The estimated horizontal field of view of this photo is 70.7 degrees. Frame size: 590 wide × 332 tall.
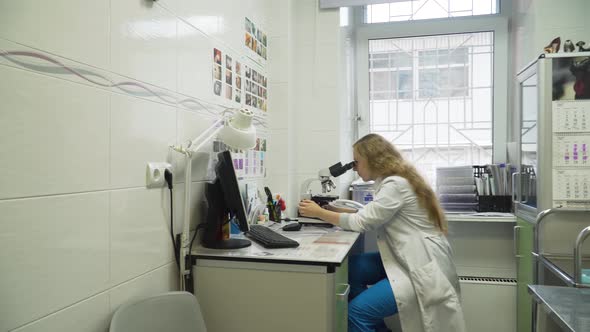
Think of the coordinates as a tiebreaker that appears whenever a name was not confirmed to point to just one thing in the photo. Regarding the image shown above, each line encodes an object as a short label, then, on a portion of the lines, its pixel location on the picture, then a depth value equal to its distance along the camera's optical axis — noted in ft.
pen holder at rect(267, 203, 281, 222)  7.97
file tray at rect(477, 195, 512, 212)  9.55
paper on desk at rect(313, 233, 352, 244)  5.97
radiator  8.98
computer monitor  5.05
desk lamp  4.98
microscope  8.36
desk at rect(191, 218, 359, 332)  4.65
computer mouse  7.04
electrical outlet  4.51
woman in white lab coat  6.17
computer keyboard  5.37
